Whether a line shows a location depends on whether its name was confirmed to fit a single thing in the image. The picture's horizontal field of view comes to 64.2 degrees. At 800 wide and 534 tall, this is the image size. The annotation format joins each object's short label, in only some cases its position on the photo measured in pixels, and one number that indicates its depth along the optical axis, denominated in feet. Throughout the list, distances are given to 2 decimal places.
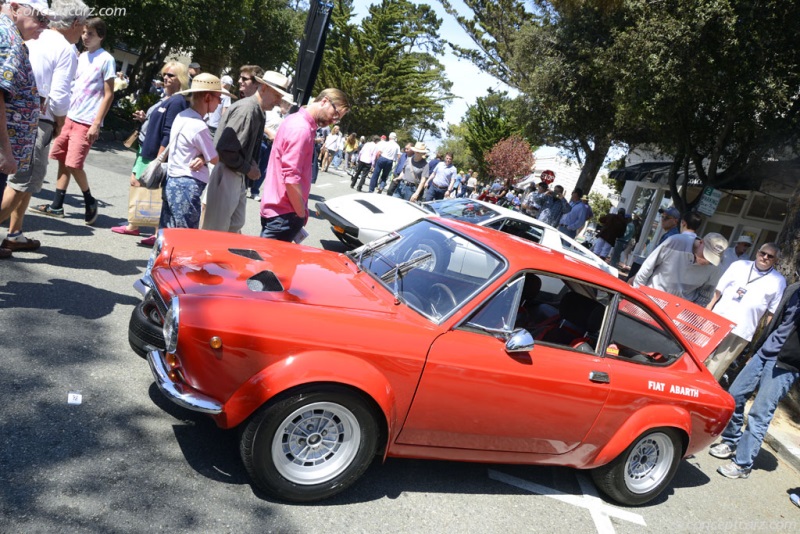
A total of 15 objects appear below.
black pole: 29.78
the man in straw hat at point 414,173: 47.78
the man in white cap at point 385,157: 54.54
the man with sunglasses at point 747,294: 19.90
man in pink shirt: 16.05
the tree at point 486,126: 164.14
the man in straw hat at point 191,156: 17.99
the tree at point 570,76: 71.92
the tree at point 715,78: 44.42
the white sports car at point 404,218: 28.17
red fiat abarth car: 10.05
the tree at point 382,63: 159.02
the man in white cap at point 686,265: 23.27
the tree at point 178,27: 51.65
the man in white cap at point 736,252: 33.45
